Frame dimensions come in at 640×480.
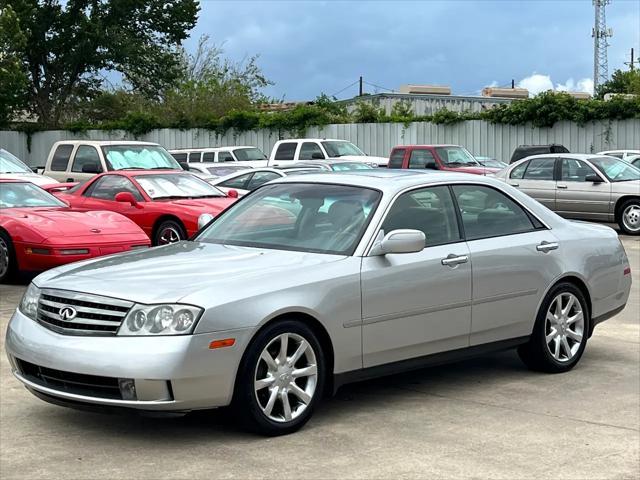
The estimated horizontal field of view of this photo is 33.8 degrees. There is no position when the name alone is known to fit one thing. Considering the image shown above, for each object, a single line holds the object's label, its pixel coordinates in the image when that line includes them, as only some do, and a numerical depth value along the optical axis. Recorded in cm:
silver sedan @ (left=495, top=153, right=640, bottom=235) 2023
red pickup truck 2648
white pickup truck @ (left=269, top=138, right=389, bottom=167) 2923
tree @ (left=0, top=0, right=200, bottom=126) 4744
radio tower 6619
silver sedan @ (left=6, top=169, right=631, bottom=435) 568
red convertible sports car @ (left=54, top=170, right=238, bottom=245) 1530
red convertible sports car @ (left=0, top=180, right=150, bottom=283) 1226
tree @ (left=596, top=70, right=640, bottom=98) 4520
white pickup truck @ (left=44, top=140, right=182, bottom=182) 2069
